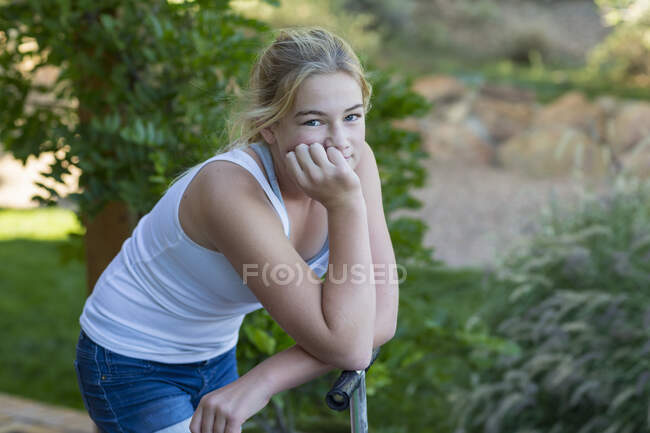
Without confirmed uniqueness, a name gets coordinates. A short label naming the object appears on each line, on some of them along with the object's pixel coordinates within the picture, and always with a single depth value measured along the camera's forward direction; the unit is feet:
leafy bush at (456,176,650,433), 9.84
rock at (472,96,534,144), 33.91
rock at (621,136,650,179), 21.44
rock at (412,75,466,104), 35.14
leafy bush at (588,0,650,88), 34.91
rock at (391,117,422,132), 32.73
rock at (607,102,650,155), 28.85
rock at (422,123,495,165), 33.55
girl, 4.23
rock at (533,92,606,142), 31.86
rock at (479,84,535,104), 35.42
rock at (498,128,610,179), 29.18
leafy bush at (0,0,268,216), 7.84
